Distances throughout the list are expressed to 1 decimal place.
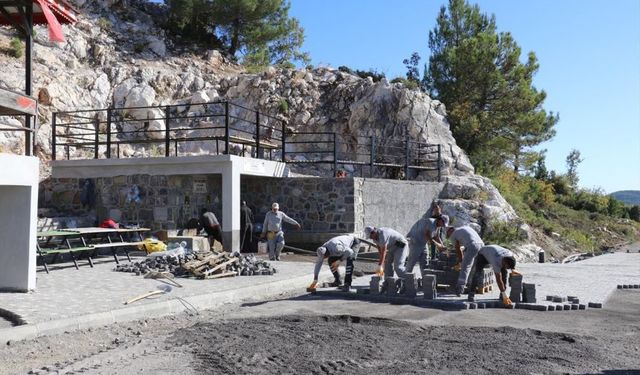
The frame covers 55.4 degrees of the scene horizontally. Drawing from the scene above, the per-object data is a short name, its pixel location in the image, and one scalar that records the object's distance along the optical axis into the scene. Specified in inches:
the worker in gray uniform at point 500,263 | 388.2
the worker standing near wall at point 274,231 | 604.1
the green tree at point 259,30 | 1406.3
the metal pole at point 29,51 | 411.2
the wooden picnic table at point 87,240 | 476.7
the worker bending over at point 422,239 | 451.4
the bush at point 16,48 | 996.6
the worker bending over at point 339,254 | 429.8
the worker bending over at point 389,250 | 427.2
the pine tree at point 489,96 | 1184.8
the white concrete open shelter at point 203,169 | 628.7
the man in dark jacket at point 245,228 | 688.4
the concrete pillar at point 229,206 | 627.8
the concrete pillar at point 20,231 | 384.5
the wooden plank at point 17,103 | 369.7
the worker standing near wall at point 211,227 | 629.6
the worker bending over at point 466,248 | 405.4
